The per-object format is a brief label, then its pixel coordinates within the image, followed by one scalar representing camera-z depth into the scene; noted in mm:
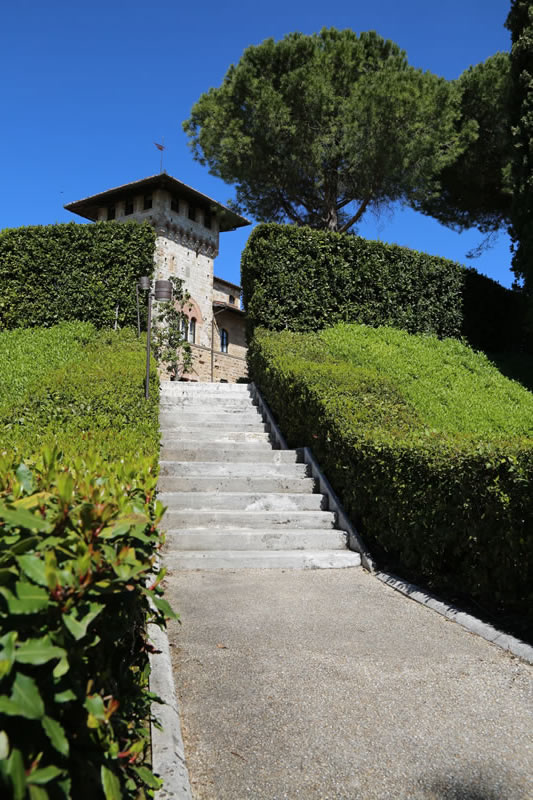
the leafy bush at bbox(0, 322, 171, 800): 1201
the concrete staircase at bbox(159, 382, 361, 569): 6023
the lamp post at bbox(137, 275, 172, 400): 11008
